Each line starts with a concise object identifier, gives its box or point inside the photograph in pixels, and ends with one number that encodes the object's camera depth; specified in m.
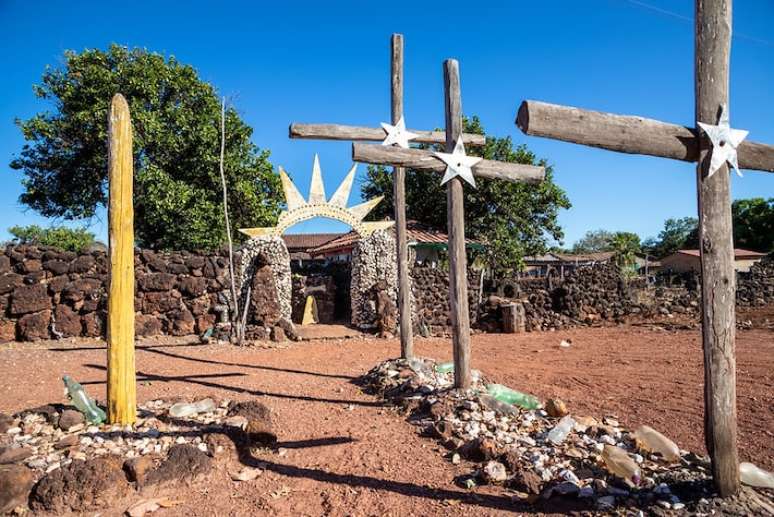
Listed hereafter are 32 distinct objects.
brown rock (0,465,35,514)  2.84
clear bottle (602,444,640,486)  2.91
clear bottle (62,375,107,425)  4.12
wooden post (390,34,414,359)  6.54
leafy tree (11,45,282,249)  14.47
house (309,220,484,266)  20.09
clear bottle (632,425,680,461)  3.25
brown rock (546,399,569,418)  4.32
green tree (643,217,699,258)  45.56
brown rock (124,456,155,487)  3.14
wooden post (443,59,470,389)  4.75
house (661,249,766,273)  31.91
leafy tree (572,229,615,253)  61.12
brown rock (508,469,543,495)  2.96
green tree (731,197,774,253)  33.19
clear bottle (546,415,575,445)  3.62
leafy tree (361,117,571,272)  19.73
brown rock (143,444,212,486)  3.18
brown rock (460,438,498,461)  3.47
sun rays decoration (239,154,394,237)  11.75
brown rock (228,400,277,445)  3.94
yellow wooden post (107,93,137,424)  4.16
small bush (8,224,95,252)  25.97
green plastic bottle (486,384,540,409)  4.68
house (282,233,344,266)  30.61
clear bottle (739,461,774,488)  2.75
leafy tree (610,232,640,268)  25.39
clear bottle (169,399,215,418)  4.47
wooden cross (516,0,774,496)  2.71
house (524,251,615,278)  33.38
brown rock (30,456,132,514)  2.88
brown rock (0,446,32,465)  3.24
